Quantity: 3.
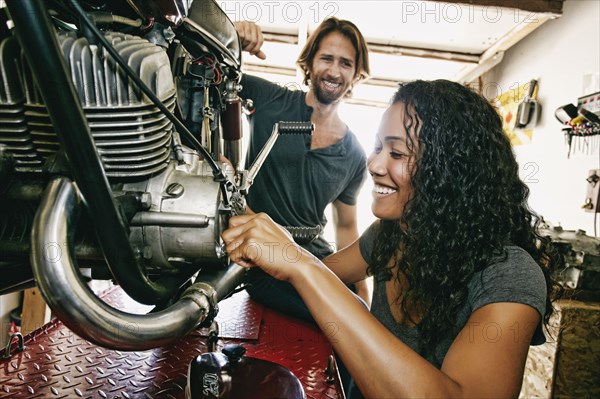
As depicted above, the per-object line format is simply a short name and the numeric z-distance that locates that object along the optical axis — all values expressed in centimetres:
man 192
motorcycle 59
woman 71
